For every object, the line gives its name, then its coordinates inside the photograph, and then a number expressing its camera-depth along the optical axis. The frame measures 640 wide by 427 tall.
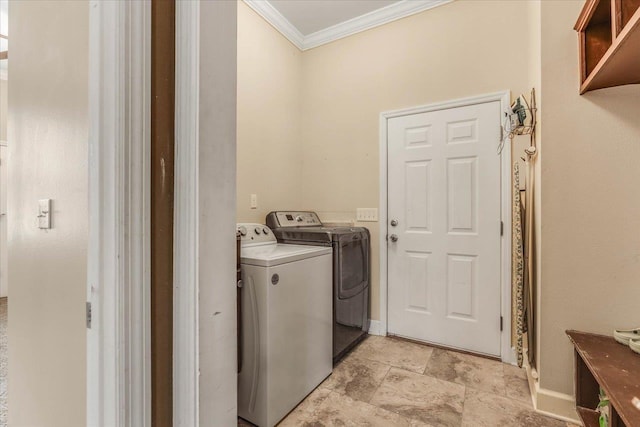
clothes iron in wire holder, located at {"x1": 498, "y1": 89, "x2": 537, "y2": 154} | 1.76
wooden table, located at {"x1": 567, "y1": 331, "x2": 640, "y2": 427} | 0.99
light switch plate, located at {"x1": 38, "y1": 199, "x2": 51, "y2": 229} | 0.89
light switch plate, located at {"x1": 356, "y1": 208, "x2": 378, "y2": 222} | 2.62
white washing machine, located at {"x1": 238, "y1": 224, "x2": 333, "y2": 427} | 1.47
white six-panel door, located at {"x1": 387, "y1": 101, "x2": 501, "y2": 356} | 2.20
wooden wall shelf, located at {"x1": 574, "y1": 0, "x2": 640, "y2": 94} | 1.08
